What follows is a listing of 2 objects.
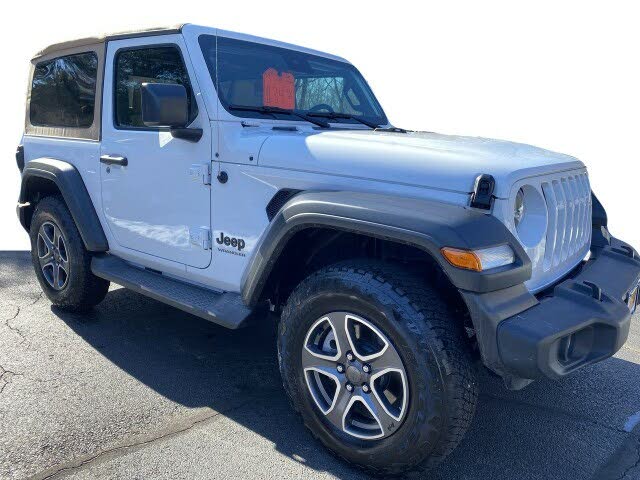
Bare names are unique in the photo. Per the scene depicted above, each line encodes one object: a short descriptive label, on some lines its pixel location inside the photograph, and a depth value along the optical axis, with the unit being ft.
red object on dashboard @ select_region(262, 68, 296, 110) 11.37
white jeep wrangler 7.51
